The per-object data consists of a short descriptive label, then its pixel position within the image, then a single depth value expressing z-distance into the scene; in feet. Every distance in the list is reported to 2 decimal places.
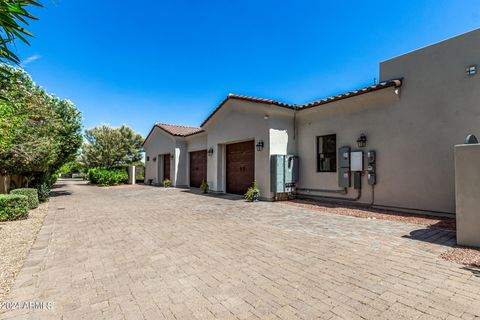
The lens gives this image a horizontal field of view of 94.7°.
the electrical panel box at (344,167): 30.60
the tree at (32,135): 26.23
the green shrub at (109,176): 74.54
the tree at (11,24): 5.72
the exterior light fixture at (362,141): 29.37
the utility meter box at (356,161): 29.45
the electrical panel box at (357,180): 29.86
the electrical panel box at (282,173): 34.37
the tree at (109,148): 84.90
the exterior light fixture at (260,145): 36.33
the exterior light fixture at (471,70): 21.93
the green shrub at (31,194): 28.75
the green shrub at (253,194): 35.63
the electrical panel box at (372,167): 28.40
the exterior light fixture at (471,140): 17.81
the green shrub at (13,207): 23.21
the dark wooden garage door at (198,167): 55.77
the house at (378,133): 23.09
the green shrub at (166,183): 63.16
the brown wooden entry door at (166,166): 69.70
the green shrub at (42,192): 37.73
